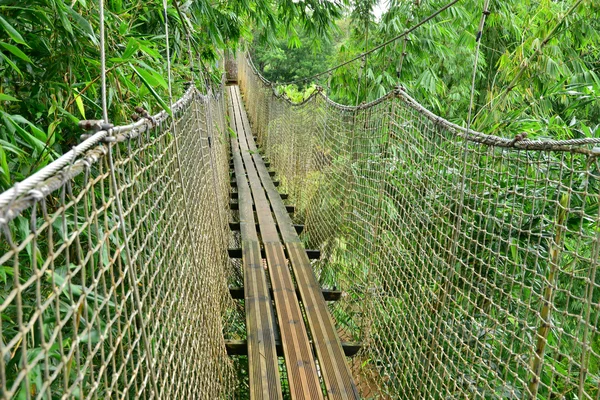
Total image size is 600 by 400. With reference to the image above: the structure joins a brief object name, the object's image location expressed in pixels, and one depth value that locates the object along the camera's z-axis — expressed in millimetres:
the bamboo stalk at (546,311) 959
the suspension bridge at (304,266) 741
